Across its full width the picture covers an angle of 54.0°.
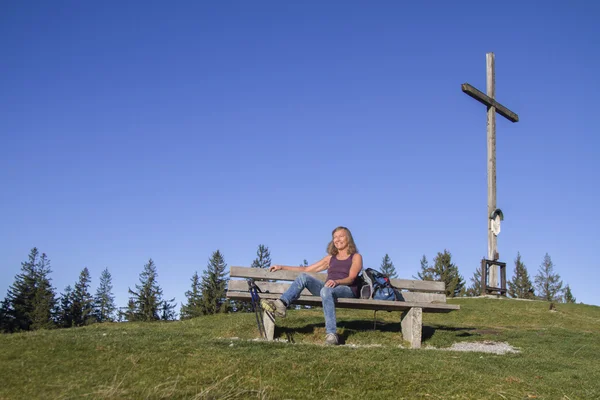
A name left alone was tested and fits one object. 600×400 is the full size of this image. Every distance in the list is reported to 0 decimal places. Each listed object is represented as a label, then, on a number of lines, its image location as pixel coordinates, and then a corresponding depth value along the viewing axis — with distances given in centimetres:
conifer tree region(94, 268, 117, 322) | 6912
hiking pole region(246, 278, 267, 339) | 979
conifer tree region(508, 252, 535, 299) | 7406
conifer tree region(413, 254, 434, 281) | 6229
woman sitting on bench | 925
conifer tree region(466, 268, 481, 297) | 5761
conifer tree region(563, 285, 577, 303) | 6156
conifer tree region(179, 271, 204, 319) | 5622
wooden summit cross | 2233
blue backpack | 991
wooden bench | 980
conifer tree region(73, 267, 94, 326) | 6350
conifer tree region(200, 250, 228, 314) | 5623
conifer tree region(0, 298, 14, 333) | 5491
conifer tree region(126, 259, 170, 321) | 6362
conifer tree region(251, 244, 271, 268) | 6419
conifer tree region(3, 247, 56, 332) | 5469
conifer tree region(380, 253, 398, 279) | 7312
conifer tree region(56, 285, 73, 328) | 5954
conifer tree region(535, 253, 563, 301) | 7162
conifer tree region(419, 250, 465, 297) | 6024
